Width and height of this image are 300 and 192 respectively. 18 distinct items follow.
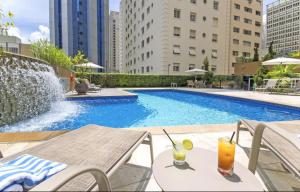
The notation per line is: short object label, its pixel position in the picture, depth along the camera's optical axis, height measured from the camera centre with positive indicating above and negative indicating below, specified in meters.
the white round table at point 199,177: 0.86 -0.59
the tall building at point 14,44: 17.36 +5.86
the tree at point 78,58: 14.43 +3.24
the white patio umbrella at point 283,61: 9.39 +1.97
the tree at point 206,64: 16.57 +3.05
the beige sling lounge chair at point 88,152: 0.79 -0.60
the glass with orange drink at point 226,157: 1.00 -0.49
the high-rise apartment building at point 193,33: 17.63 +7.98
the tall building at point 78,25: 45.24 +21.45
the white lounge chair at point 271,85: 9.18 +0.32
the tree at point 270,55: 14.58 +3.69
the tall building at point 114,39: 69.64 +25.91
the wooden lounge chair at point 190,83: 15.04 +0.65
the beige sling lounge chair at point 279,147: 1.22 -0.62
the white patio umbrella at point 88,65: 11.01 +1.91
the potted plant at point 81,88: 7.41 +0.05
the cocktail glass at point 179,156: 1.07 -0.52
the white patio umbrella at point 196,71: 14.57 +1.95
